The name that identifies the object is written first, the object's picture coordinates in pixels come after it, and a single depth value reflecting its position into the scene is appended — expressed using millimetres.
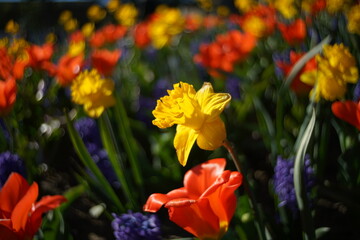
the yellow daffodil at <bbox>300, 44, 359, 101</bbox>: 877
